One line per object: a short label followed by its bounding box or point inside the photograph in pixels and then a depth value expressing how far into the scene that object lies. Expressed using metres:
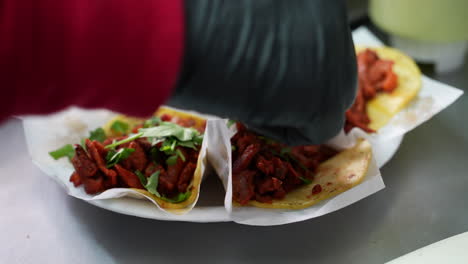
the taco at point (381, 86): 1.38
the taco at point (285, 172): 1.10
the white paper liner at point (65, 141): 1.10
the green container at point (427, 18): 1.46
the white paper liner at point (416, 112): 1.28
